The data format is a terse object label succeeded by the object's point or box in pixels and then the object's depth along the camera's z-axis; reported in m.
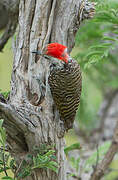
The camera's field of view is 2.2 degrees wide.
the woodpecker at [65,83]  6.02
